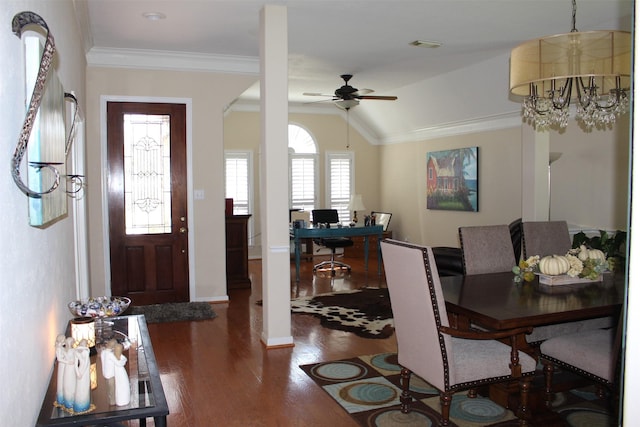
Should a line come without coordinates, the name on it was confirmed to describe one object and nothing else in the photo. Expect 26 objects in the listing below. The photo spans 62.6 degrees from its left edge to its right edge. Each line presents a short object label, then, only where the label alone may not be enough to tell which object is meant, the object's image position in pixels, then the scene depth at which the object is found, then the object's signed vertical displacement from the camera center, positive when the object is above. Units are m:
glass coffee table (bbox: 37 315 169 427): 1.62 -0.69
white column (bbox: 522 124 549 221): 6.24 +0.22
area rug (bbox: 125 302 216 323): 5.48 -1.28
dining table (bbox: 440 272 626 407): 2.83 -0.65
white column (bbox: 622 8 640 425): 0.85 -0.17
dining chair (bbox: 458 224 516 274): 4.05 -0.46
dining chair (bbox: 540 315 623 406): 2.79 -0.94
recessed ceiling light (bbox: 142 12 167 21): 4.59 +1.57
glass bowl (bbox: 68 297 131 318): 2.52 -0.56
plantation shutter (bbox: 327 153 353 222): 10.41 +0.21
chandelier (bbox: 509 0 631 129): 3.24 +0.82
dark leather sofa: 6.14 -0.82
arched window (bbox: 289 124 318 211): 10.12 +0.45
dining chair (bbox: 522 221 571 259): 4.48 -0.42
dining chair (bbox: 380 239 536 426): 2.75 -0.84
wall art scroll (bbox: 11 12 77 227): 1.36 +0.19
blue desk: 7.32 -0.58
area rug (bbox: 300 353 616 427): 3.12 -1.36
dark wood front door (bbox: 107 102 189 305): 5.95 -0.09
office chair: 8.27 -0.77
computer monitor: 9.84 -0.51
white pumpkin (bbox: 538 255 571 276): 3.53 -0.51
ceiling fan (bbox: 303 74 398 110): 6.70 +1.21
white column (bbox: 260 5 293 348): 4.43 +0.15
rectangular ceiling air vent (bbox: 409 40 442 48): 5.61 +1.60
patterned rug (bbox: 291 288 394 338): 5.10 -1.31
